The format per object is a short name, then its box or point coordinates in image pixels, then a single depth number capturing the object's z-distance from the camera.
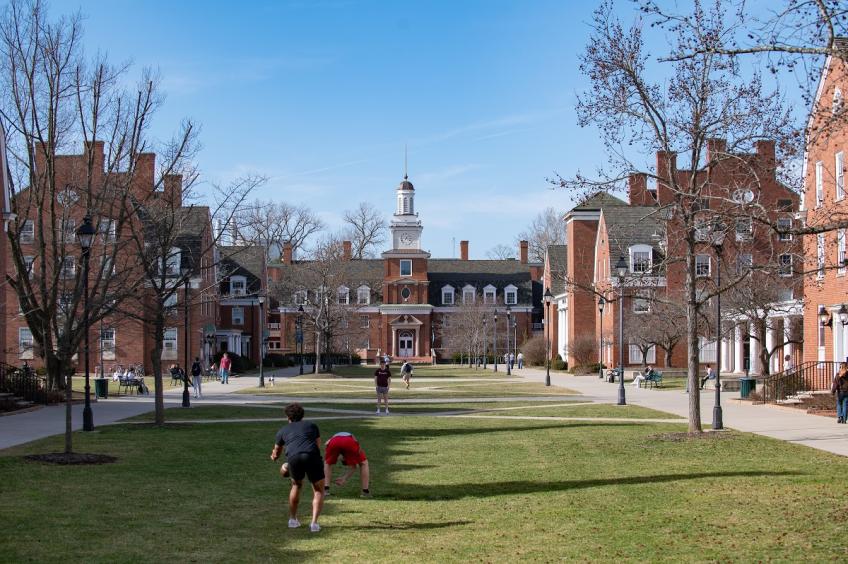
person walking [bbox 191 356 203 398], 42.16
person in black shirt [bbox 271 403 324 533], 12.52
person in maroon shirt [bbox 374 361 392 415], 32.59
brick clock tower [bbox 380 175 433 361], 104.62
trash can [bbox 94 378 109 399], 41.75
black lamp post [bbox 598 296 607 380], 64.38
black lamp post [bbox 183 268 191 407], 35.57
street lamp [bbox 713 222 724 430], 22.12
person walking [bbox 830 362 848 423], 26.45
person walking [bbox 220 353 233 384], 58.57
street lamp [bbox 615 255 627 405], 33.78
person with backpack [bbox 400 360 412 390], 49.50
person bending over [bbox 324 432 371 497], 14.68
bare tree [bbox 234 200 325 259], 112.56
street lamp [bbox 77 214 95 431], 21.34
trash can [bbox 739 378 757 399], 38.44
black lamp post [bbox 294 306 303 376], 74.68
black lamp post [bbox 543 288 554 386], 53.72
